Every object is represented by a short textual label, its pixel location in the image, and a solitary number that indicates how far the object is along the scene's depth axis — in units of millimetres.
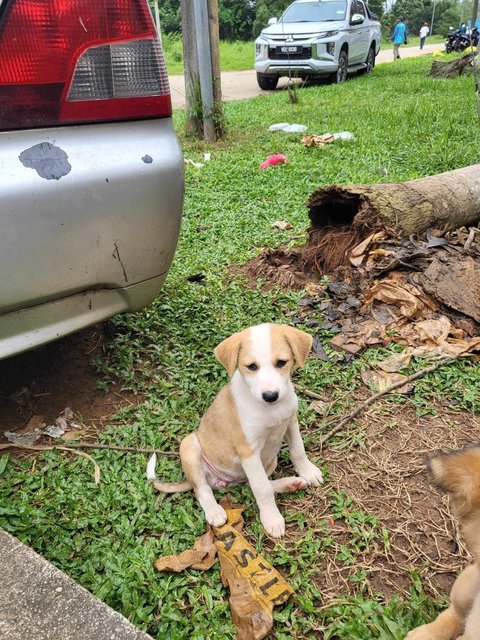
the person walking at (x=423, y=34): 36094
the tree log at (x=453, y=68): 16312
